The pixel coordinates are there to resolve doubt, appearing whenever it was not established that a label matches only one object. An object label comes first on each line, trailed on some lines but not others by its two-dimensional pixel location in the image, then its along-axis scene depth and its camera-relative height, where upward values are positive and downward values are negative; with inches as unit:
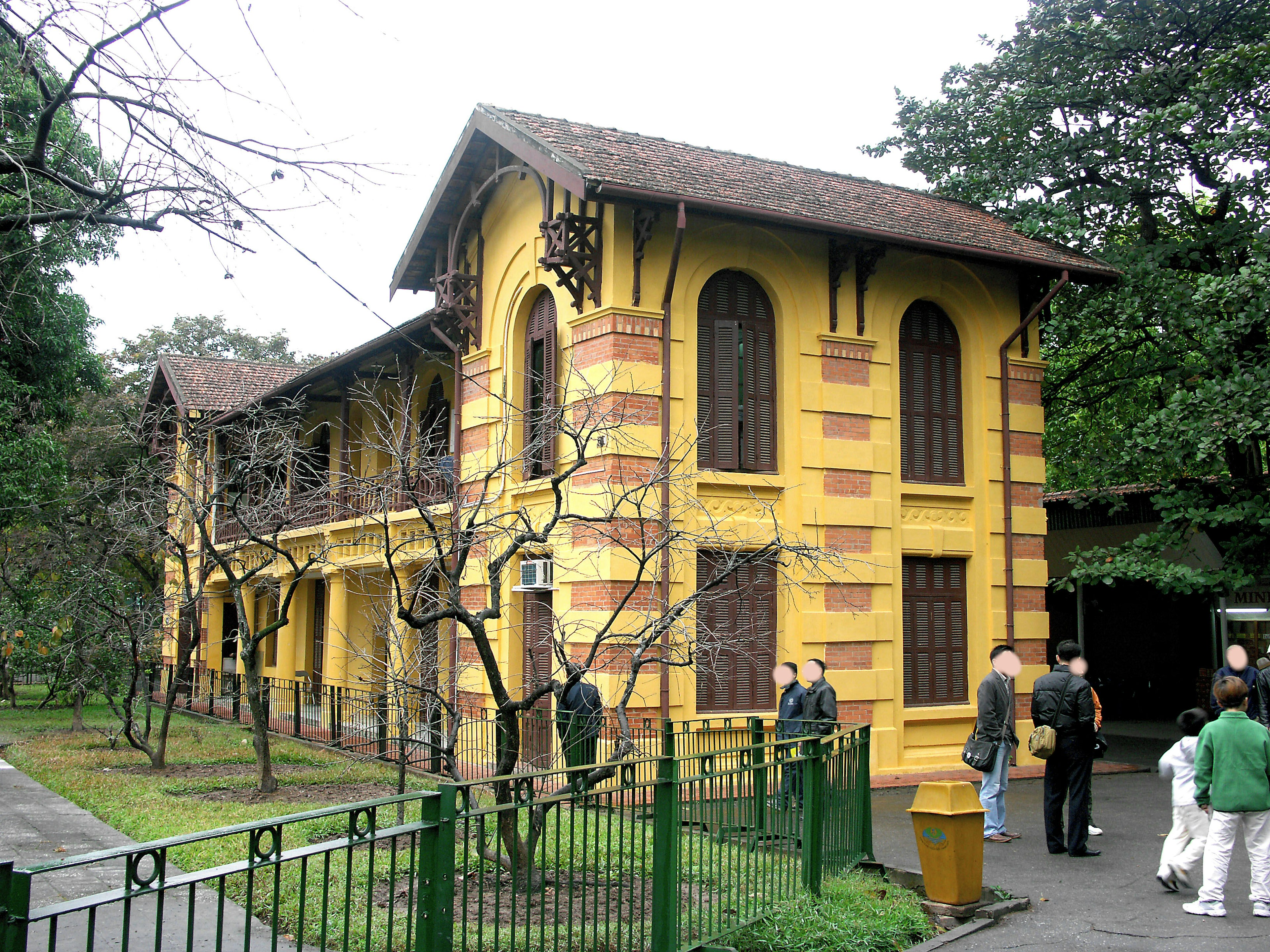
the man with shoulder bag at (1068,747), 392.5 -44.8
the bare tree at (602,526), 400.5 +38.6
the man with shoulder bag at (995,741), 421.7 -46.9
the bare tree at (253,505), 519.8 +50.7
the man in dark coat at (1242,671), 476.1 -23.6
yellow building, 548.4 +125.9
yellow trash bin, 317.1 -63.7
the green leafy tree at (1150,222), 634.8 +260.7
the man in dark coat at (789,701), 404.5 -36.6
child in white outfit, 339.6 -60.1
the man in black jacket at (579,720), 325.4 -37.0
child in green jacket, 309.1 -46.5
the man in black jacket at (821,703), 451.8 -35.8
